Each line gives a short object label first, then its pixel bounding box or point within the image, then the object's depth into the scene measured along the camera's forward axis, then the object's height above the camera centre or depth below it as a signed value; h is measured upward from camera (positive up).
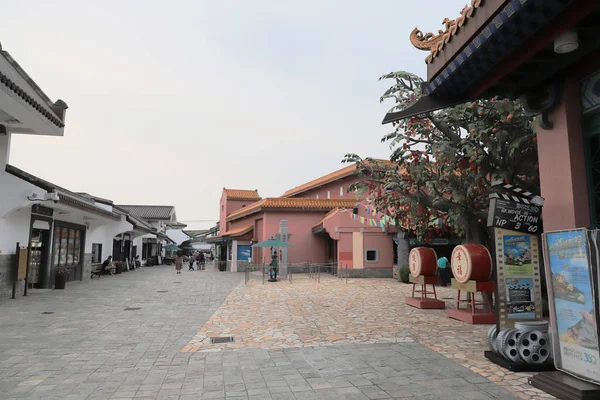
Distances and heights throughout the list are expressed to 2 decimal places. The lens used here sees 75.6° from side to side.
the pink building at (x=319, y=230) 22.36 +1.25
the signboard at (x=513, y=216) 5.91 +0.51
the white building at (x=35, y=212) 10.19 +1.58
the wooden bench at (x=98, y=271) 22.57 -1.26
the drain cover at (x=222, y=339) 7.49 -1.75
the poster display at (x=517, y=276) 6.02 -0.43
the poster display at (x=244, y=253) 28.70 -0.23
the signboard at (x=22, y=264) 12.97 -0.48
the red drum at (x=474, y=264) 8.95 -0.34
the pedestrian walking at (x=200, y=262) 33.97 -1.06
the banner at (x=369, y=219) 22.44 +1.76
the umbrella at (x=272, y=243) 20.11 +0.35
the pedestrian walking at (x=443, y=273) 16.91 -1.06
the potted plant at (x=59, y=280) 15.94 -1.21
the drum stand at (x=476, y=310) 8.89 -1.50
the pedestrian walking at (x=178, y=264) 28.44 -1.03
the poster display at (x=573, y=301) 4.27 -0.60
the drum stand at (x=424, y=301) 11.28 -1.52
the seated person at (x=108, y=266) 24.20 -1.03
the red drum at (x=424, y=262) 11.52 -0.38
